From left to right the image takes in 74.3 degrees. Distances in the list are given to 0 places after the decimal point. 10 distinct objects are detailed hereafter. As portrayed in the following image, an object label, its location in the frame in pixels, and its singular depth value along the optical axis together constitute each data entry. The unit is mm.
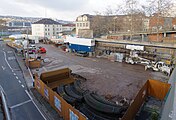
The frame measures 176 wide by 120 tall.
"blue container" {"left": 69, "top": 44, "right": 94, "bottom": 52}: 26200
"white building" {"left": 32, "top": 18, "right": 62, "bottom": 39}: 55230
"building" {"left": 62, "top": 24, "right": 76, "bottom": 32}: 67042
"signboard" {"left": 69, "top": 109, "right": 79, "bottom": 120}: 6618
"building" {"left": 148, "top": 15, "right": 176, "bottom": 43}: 26268
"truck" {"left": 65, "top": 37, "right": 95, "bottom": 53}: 26005
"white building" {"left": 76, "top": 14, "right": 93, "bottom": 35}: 49129
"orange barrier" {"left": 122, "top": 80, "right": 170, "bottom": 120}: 8517
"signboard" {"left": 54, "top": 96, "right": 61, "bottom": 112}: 8311
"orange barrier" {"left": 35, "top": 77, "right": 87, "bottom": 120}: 6781
